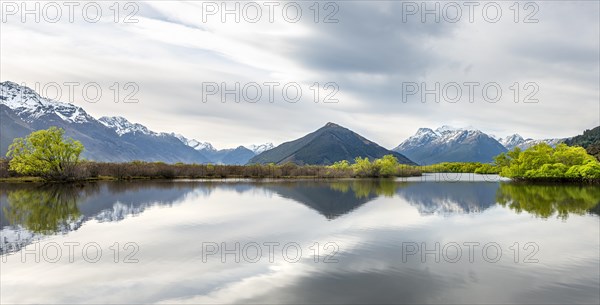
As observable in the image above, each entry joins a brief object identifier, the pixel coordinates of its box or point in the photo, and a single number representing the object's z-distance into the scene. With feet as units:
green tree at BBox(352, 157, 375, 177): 501.56
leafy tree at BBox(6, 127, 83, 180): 300.20
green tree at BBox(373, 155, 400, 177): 523.29
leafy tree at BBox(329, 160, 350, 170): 553.23
